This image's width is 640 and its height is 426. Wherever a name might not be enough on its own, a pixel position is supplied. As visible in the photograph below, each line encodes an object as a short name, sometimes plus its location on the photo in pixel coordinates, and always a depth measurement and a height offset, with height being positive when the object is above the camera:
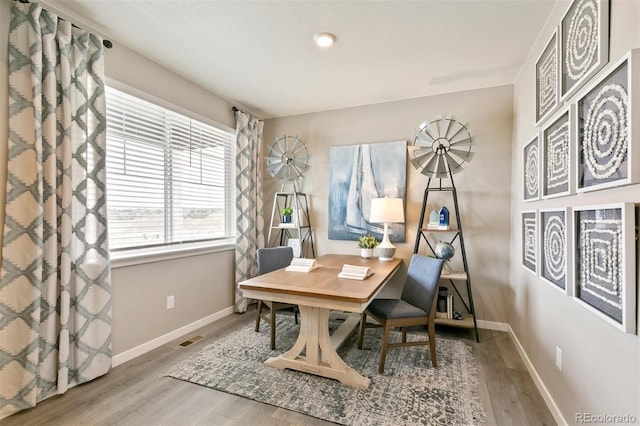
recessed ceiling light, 2.25 +1.38
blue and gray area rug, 1.81 -1.22
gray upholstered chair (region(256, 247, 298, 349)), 2.82 -0.52
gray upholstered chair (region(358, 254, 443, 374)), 2.25 -0.75
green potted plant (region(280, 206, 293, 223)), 3.86 +0.01
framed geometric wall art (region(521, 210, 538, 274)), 2.17 -0.20
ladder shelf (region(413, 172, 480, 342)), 2.91 -0.35
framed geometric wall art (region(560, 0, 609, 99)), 1.32 +0.88
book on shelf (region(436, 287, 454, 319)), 3.00 -0.94
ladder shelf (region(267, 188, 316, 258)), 3.84 -0.15
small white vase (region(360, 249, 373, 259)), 3.34 -0.44
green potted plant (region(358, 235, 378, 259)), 3.29 -0.34
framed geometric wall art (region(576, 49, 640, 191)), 1.09 +0.38
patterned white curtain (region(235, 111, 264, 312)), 3.67 +0.19
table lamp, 3.12 +0.00
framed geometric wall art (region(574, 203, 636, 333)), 1.10 -0.20
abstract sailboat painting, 3.48 +0.39
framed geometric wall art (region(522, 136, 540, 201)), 2.20 +0.35
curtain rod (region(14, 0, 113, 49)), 2.28 +1.33
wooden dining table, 1.90 -0.57
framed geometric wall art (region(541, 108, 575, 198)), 1.62 +0.36
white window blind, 2.47 +0.37
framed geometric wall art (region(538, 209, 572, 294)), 1.62 -0.20
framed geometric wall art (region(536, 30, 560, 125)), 1.86 +0.93
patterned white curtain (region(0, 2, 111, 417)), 1.79 -0.03
